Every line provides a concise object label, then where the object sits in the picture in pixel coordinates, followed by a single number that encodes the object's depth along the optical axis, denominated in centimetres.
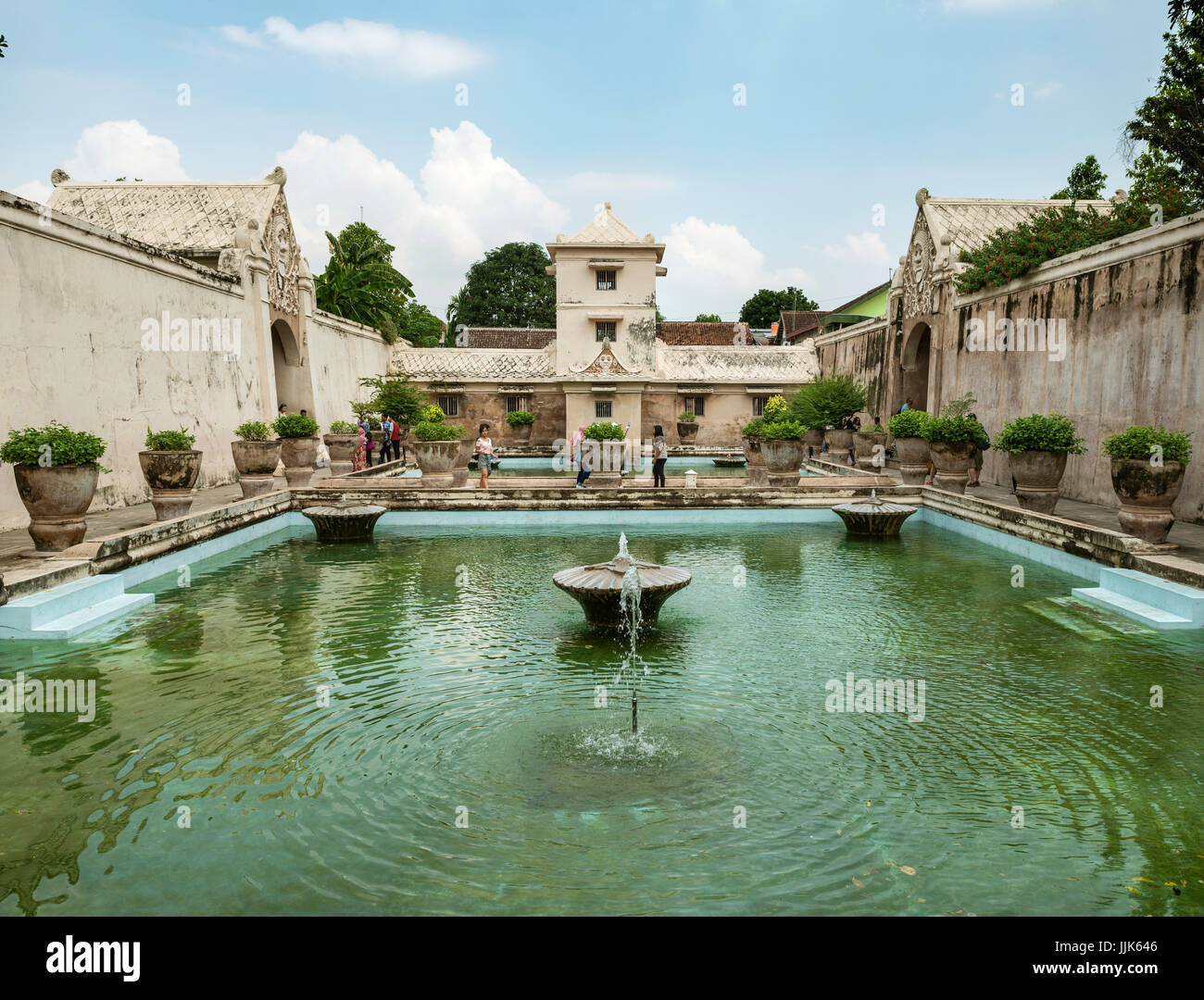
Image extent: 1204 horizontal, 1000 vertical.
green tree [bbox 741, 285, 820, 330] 5100
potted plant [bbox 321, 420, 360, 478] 1589
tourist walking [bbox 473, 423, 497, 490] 1305
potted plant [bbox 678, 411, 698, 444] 2608
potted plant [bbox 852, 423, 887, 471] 1780
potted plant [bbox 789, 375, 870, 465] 1950
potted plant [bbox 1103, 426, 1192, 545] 709
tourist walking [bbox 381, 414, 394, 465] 1833
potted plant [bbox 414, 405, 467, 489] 1345
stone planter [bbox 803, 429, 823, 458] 2054
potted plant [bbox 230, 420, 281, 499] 1191
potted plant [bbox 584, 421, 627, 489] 1442
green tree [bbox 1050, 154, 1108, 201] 2288
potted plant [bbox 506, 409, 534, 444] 2606
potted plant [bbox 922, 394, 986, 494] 1194
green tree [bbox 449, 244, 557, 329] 4581
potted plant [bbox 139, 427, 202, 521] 944
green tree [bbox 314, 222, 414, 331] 2638
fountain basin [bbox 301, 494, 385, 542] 1027
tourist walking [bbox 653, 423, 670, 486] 1311
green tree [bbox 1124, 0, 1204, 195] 1518
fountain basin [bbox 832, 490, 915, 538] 1048
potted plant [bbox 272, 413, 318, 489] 1297
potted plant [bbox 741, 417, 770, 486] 1669
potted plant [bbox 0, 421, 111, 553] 718
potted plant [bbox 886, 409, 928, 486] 1341
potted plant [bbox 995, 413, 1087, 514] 920
